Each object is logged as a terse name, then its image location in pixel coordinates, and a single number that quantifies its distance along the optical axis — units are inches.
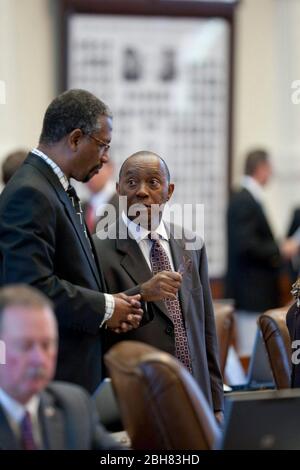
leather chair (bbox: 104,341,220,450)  226.1
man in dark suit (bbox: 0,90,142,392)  263.9
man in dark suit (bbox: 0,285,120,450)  191.8
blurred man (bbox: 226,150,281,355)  623.2
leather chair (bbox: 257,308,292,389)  334.3
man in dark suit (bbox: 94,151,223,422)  293.0
